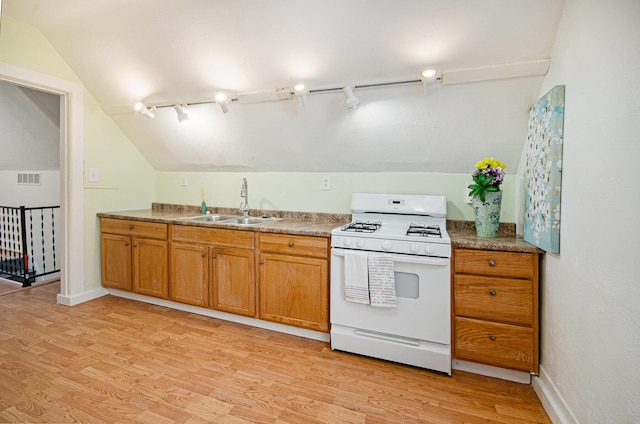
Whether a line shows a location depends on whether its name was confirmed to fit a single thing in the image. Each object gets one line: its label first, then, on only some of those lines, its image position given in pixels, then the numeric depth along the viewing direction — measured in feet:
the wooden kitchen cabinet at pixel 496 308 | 6.23
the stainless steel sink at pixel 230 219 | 10.18
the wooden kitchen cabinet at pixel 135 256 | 9.82
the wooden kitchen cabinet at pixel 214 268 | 8.61
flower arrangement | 6.87
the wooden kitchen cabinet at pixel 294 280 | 7.79
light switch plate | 10.41
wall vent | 15.03
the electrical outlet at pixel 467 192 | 8.18
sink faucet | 10.44
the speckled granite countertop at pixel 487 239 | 6.30
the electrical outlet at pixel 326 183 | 9.70
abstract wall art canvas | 5.45
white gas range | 6.64
